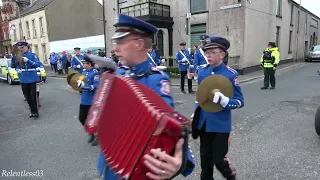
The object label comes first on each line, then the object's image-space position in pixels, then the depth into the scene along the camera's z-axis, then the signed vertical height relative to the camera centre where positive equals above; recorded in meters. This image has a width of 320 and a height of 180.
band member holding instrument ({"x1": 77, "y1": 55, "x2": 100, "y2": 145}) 5.01 -0.67
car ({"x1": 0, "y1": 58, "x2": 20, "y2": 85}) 15.41 -0.90
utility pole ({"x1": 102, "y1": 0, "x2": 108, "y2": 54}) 23.53 +2.35
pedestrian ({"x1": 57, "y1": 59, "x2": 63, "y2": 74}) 22.42 -0.77
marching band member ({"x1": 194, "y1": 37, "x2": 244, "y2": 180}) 3.01 -0.83
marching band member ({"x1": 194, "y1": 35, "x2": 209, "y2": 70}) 9.27 -0.12
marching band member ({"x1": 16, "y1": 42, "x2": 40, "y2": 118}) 7.02 -0.47
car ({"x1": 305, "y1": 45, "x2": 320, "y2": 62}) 26.26 -0.11
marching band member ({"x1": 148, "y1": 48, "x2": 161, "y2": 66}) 10.57 -0.10
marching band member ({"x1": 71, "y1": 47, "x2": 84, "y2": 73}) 8.43 -0.14
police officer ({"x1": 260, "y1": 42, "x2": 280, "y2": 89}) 10.65 -0.39
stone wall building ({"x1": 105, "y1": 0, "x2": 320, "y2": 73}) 16.17 +2.33
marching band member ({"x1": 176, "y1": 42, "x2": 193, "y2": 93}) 10.92 -0.25
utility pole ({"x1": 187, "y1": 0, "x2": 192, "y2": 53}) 13.39 +1.89
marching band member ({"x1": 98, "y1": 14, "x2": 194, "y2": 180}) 1.71 +0.00
